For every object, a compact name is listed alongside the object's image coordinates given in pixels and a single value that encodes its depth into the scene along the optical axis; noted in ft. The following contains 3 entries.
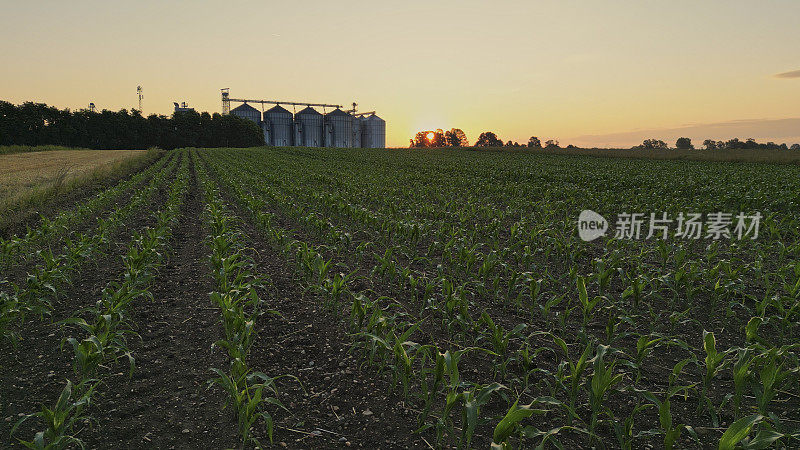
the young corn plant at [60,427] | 8.52
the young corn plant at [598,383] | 10.07
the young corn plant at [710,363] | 10.85
